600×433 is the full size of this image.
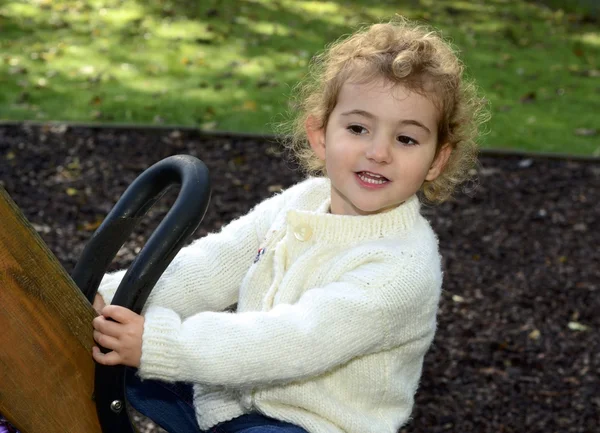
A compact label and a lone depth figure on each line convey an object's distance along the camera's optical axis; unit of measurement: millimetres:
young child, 2020
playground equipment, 1688
